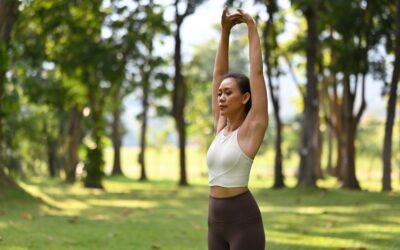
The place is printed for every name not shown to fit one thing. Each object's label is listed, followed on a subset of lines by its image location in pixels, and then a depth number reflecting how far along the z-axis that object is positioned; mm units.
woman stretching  4156
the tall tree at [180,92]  28797
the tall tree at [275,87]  27234
